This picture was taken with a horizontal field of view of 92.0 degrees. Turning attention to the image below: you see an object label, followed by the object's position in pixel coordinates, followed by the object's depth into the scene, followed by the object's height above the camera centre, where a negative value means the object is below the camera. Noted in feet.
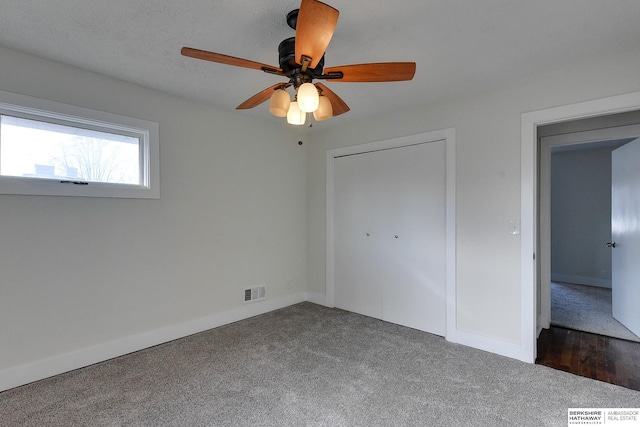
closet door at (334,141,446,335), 10.53 -0.89
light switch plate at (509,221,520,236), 8.76 -0.50
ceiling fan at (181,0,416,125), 4.28 +2.49
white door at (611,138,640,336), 9.97 -0.87
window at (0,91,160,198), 7.37 +1.68
